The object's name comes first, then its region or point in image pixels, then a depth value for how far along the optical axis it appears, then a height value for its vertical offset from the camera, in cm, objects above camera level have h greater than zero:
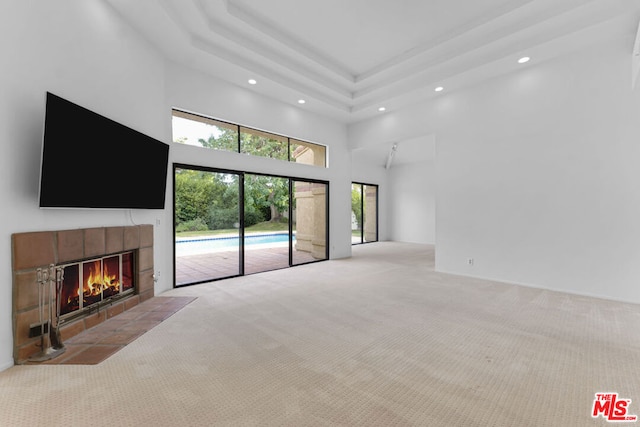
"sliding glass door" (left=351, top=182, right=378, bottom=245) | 1112 +11
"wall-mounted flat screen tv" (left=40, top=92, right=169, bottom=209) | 250 +60
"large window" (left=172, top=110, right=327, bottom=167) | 486 +157
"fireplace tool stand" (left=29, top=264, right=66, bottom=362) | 252 -95
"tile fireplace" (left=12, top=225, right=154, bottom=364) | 243 -70
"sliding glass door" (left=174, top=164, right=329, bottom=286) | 496 -10
